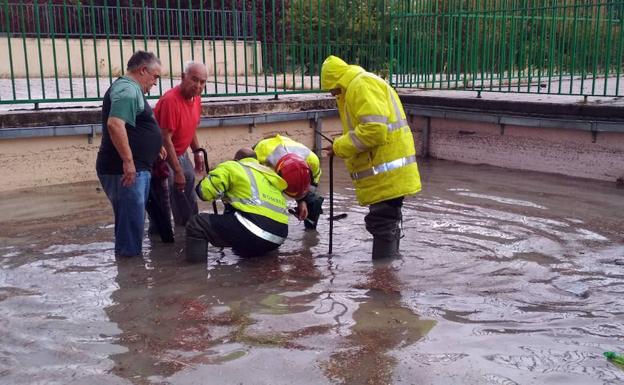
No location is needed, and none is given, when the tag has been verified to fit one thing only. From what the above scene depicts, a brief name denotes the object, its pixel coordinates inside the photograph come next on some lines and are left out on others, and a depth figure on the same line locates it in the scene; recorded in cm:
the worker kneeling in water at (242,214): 564
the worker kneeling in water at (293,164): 594
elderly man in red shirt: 638
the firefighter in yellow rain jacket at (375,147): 542
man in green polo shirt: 564
